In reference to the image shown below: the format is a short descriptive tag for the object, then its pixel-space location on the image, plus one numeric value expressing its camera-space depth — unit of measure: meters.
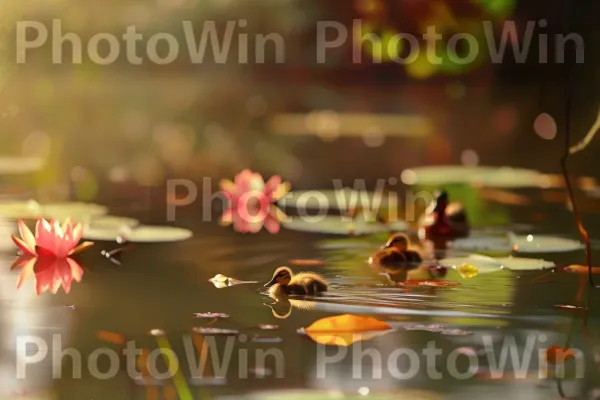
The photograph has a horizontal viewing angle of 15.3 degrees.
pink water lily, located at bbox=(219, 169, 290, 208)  12.02
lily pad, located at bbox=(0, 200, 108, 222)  10.88
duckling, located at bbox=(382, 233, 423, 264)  8.73
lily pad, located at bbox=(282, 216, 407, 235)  10.48
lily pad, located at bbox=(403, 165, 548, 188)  14.45
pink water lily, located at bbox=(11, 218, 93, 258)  8.59
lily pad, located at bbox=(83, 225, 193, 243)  9.68
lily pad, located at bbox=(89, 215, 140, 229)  10.20
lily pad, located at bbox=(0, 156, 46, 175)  15.95
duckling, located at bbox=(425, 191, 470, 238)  10.42
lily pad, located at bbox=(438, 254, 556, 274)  8.43
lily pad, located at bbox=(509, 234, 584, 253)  9.34
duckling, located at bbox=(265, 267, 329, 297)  7.27
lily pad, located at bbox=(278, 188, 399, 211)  12.34
